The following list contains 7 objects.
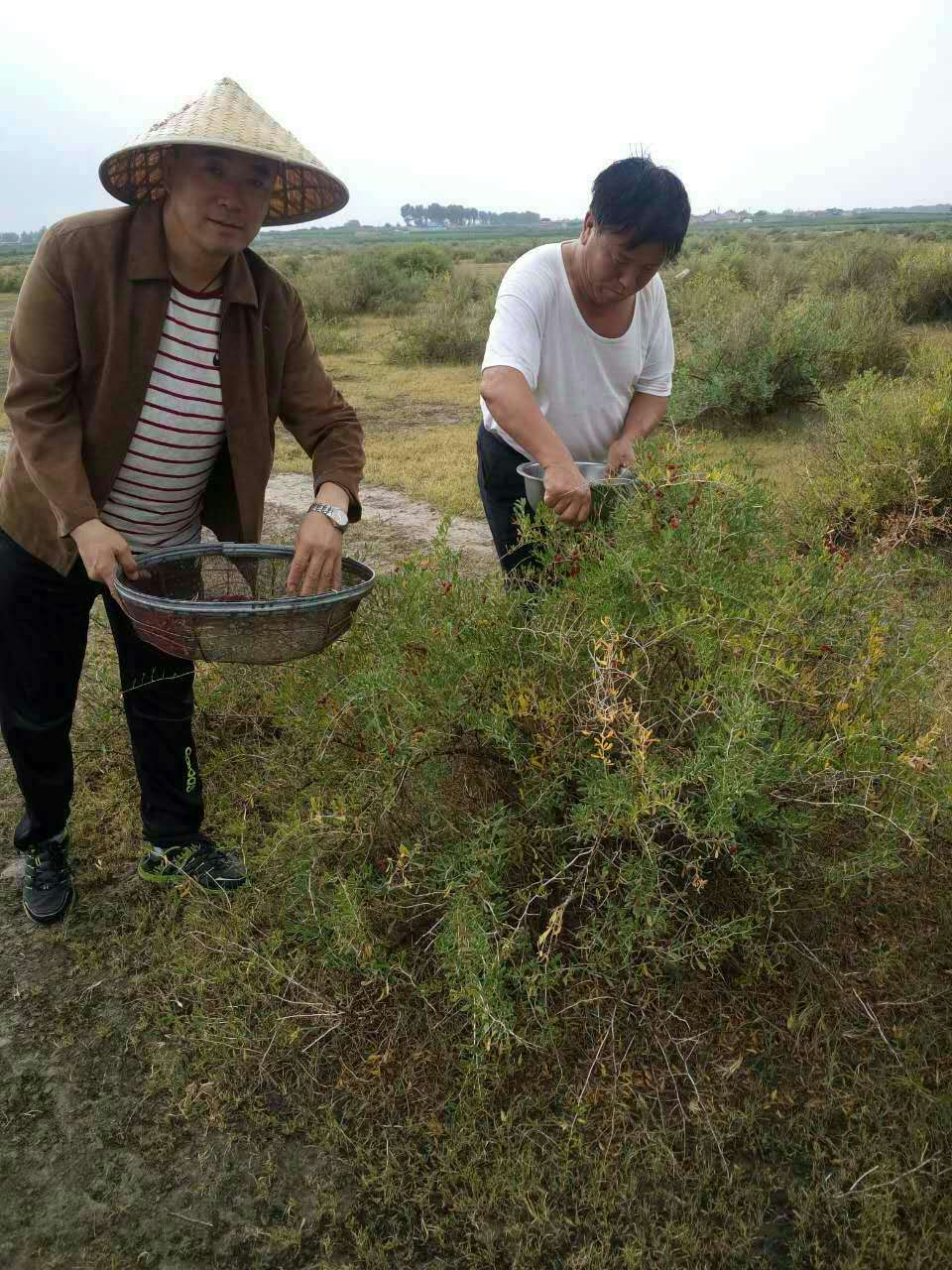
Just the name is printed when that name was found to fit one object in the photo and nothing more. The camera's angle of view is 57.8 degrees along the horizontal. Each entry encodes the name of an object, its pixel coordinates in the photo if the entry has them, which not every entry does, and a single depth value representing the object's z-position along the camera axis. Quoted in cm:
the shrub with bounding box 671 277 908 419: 753
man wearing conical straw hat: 182
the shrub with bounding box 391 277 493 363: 1234
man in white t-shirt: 209
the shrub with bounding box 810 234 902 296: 1165
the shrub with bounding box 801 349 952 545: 468
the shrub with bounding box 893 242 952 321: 1055
